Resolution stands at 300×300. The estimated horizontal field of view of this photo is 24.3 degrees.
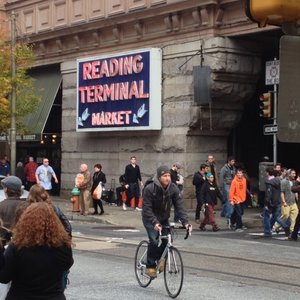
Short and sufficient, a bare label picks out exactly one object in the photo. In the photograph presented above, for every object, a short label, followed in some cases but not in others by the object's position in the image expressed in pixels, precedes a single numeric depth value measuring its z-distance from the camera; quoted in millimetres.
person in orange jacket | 18328
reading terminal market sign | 23516
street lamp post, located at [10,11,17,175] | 25781
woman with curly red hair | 4465
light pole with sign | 21156
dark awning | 29109
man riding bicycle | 9273
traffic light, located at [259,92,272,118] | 18516
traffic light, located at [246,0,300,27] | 3924
